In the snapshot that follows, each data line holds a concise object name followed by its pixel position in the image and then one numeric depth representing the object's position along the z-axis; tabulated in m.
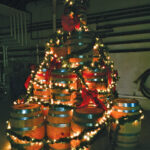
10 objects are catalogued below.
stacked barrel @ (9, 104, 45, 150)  1.78
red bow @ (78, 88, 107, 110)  2.00
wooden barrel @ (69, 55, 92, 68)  2.24
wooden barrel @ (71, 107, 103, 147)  1.74
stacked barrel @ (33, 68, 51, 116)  2.50
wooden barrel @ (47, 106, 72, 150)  1.90
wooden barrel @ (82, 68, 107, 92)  2.23
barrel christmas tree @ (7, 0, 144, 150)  1.78
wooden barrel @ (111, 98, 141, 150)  1.96
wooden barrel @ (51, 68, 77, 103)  2.15
